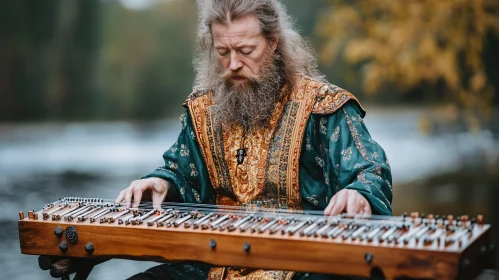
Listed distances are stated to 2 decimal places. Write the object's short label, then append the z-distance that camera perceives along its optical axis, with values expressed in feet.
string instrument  7.63
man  10.43
